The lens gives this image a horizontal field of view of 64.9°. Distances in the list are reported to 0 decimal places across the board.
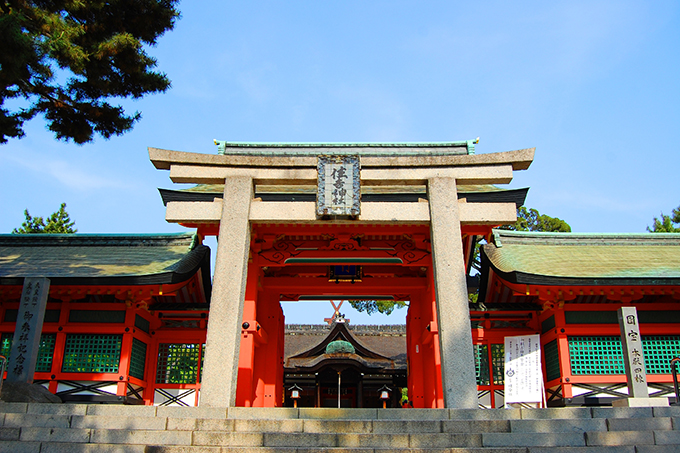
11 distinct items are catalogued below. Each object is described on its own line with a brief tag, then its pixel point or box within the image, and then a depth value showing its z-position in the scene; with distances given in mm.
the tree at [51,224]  23478
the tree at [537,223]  25438
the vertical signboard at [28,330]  9594
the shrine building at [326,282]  9969
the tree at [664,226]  25984
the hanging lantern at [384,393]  15844
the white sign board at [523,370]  11594
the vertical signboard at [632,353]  8234
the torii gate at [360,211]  9155
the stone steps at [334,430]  6180
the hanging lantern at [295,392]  15711
